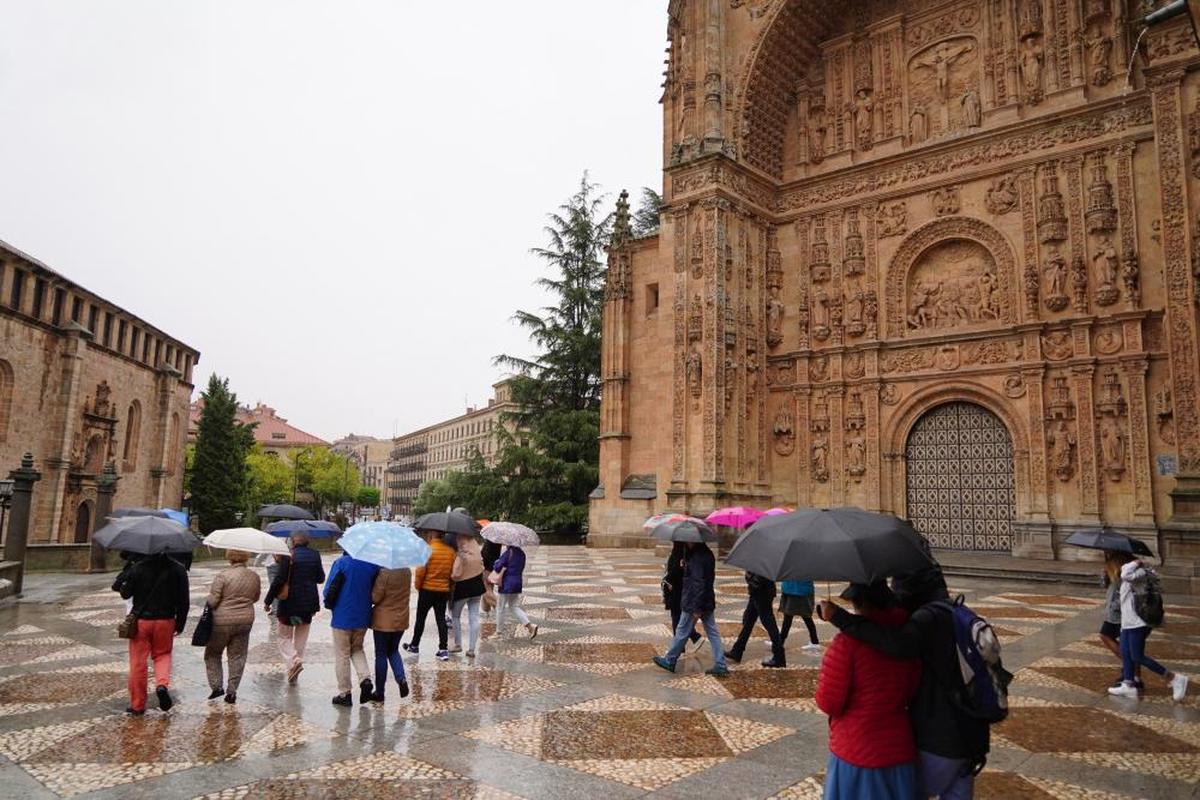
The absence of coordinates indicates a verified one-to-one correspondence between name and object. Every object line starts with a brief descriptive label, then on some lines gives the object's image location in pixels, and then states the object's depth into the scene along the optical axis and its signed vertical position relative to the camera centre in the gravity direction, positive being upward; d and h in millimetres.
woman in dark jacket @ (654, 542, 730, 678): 7750 -1178
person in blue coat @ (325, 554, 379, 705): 6395 -1113
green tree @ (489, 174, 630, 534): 31516 +3827
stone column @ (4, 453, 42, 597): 14492 -753
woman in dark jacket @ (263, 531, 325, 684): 7395 -1111
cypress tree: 50719 +917
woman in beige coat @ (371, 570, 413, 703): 6449 -1146
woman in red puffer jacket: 3182 -926
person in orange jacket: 7992 -983
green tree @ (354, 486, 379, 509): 103625 -1821
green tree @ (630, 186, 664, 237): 39031 +14250
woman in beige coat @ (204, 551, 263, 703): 6406 -1162
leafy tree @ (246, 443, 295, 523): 69812 +363
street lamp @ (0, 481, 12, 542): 15711 -395
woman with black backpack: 6860 -1061
